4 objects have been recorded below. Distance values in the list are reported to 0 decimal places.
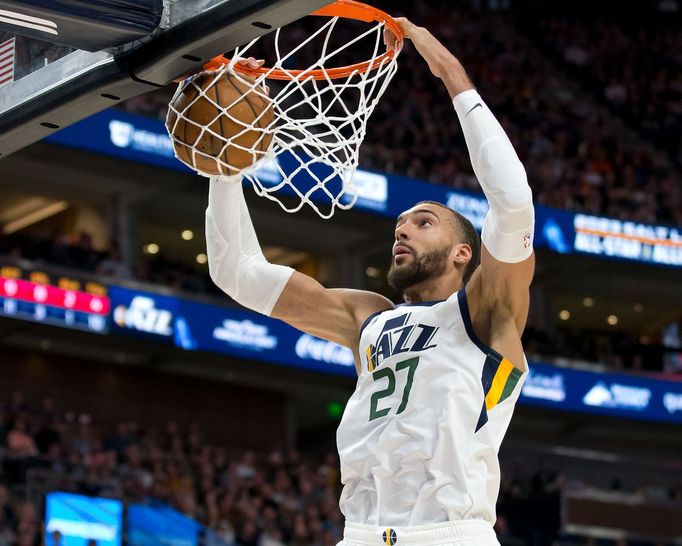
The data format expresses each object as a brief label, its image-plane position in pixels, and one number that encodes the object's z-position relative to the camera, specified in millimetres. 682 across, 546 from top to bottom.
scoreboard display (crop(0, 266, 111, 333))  14969
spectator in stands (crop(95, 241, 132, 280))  16344
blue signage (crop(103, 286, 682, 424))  16406
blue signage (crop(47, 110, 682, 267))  16438
